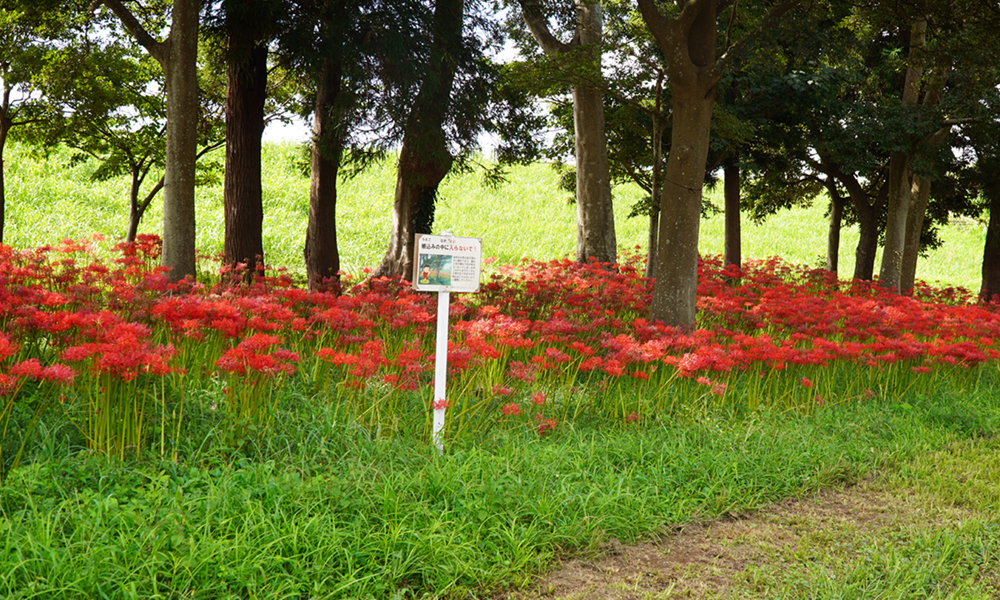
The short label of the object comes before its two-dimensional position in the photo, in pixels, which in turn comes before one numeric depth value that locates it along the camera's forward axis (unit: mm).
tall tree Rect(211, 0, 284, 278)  8602
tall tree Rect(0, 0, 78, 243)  10273
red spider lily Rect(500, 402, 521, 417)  4340
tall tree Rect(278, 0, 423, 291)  8148
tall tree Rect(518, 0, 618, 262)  11523
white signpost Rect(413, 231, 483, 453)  4113
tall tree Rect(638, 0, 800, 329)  6875
